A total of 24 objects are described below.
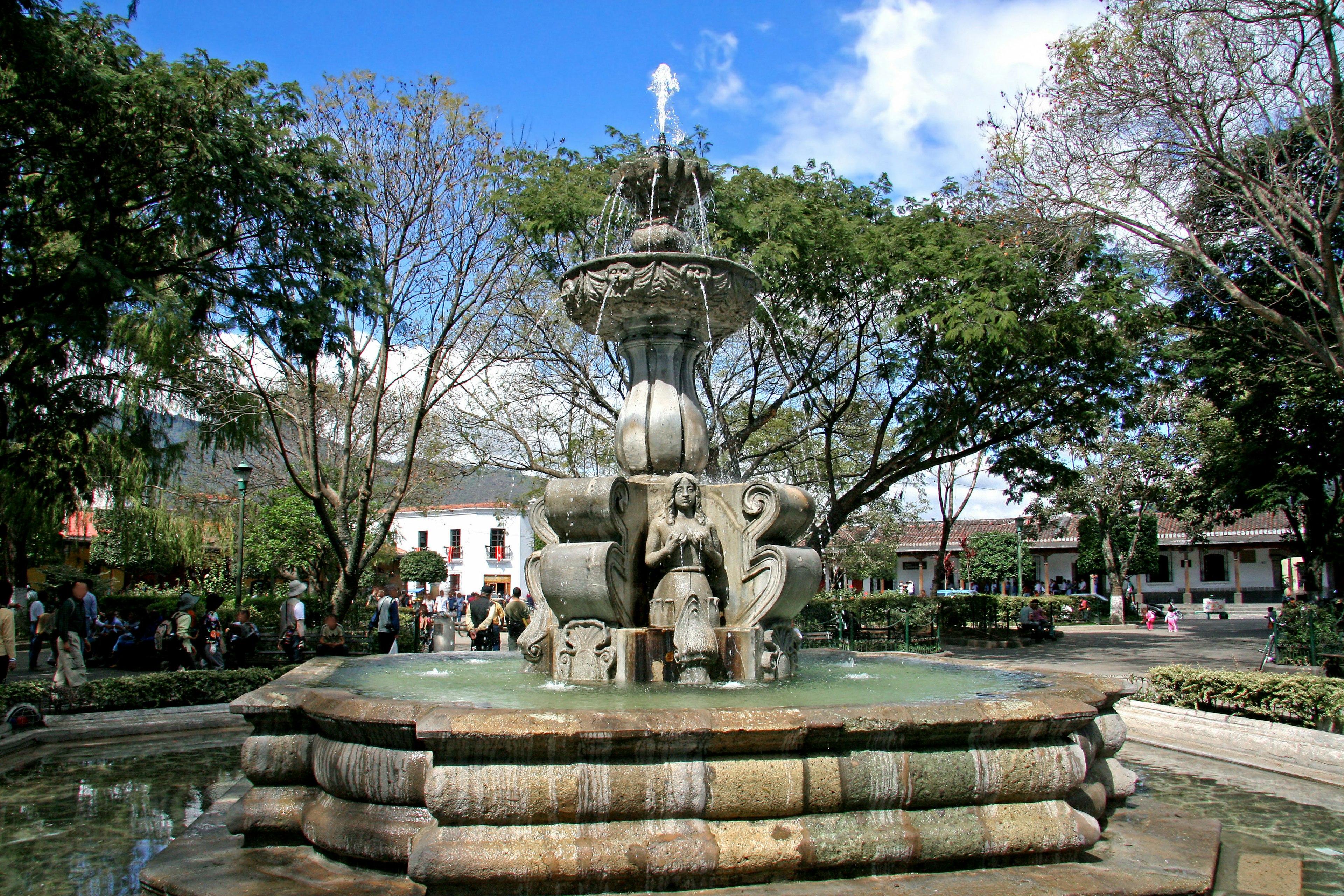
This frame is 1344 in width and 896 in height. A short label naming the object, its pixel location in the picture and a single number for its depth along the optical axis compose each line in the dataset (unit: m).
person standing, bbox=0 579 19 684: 10.71
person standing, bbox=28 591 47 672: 16.67
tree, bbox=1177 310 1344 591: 20.42
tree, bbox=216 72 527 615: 16.70
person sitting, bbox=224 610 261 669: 14.27
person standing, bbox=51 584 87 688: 10.98
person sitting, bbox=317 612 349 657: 12.14
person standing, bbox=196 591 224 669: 14.29
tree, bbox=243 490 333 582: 34.38
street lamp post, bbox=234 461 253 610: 18.92
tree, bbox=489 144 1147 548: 15.65
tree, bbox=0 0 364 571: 11.02
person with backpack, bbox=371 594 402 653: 14.79
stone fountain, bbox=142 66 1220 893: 4.09
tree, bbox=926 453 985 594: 28.28
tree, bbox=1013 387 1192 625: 31.19
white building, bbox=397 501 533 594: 55.44
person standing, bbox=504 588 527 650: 16.27
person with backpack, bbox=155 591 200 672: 13.94
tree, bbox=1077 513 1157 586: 41.62
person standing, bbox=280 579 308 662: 14.20
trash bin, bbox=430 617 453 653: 16.20
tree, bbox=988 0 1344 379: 13.12
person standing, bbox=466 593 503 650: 15.98
